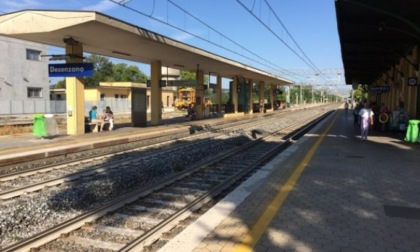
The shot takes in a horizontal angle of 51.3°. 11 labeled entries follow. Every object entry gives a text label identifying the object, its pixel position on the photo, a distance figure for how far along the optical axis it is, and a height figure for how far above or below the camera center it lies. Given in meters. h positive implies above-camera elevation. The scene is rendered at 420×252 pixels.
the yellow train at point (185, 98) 61.78 -0.31
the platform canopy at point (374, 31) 14.89 +2.76
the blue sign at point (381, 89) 26.41 +0.45
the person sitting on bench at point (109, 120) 23.18 -1.29
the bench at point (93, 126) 22.02 -1.57
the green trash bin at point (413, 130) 15.97 -1.25
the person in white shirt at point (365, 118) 16.78 -0.84
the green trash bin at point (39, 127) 17.70 -1.28
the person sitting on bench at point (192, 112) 36.81 -1.39
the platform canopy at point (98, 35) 17.03 +2.72
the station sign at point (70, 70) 18.91 +1.13
